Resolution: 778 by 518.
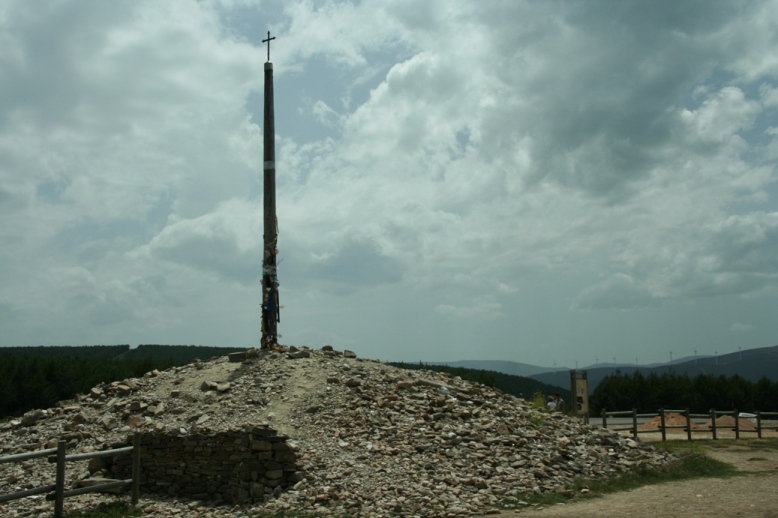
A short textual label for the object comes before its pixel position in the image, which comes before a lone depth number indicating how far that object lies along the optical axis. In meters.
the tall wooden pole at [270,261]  17.73
